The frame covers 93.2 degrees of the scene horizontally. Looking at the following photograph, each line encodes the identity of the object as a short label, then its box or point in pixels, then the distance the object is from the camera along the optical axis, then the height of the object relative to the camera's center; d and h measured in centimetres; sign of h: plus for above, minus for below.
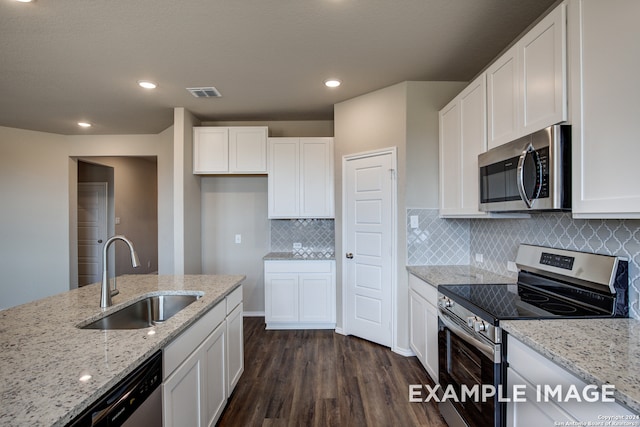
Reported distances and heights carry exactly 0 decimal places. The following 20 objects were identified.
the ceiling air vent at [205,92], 309 +129
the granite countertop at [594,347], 88 -48
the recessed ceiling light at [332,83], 292 +129
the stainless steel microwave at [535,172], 138 +21
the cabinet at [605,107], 109 +42
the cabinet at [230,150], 381 +82
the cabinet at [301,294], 359 -95
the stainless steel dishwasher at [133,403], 89 -63
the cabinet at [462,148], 216 +52
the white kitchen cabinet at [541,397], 93 -64
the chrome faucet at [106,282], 165 -37
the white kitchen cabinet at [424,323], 226 -90
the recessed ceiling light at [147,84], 290 +128
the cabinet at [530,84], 140 +70
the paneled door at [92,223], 590 -16
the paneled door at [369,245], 304 -33
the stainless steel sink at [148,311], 170 -60
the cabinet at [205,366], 135 -84
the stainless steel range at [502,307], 140 -49
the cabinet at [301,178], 375 +46
